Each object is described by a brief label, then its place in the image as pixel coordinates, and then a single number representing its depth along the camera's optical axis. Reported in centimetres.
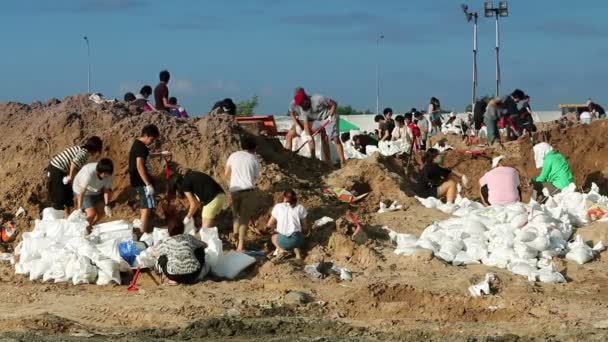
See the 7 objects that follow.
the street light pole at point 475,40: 4044
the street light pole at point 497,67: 4091
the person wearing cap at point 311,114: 1856
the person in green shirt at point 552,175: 1722
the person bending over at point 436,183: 1738
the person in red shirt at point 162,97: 1874
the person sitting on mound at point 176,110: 1911
